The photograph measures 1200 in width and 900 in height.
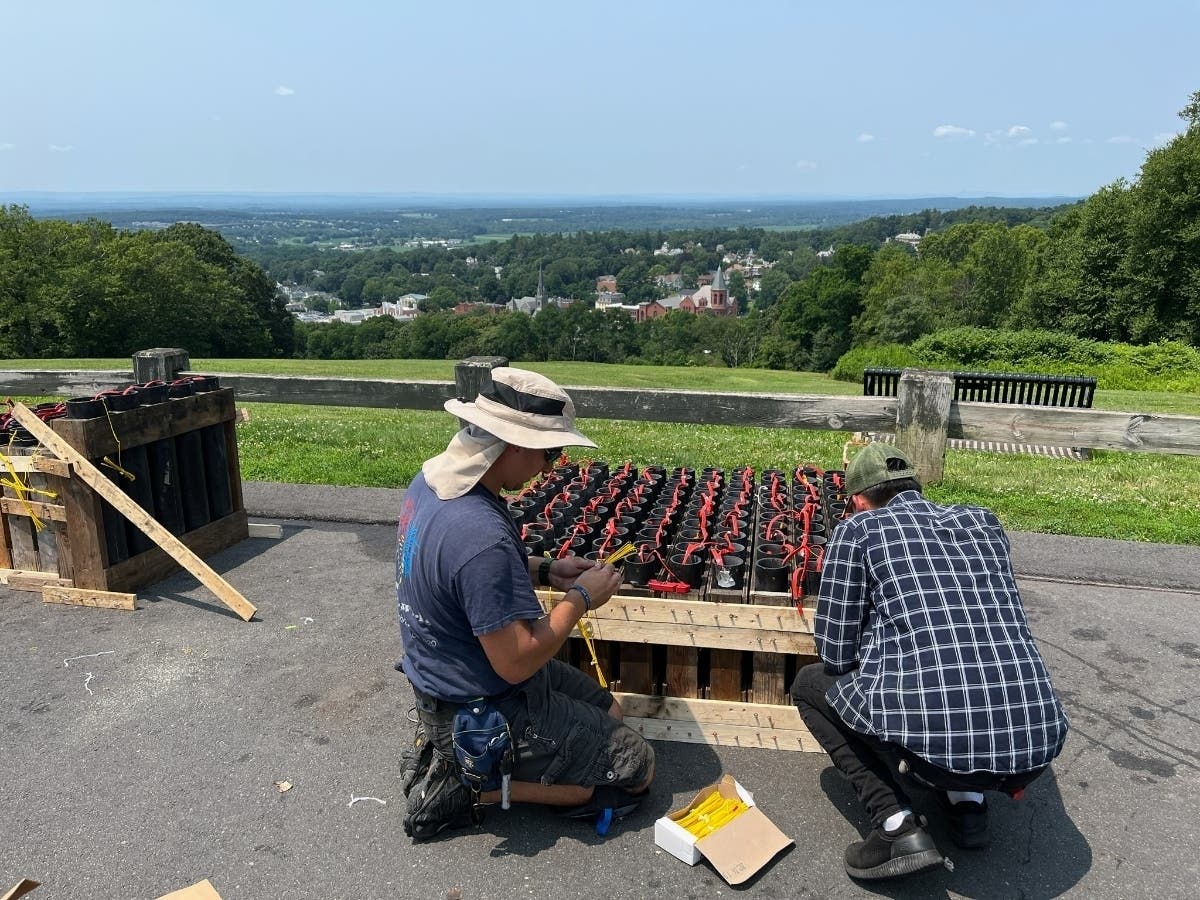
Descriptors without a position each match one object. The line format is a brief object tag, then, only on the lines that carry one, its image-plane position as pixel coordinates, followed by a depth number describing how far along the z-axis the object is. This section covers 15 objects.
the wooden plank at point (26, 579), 5.99
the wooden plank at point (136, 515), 5.65
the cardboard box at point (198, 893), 3.25
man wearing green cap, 3.12
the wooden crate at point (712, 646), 4.18
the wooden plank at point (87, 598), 5.79
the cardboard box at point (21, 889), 2.88
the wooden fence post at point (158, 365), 8.28
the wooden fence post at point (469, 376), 7.35
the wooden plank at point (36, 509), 5.84
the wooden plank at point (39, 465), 5.66
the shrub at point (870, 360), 32.44
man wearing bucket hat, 3.21
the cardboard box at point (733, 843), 3.42
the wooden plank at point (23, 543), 6.09
